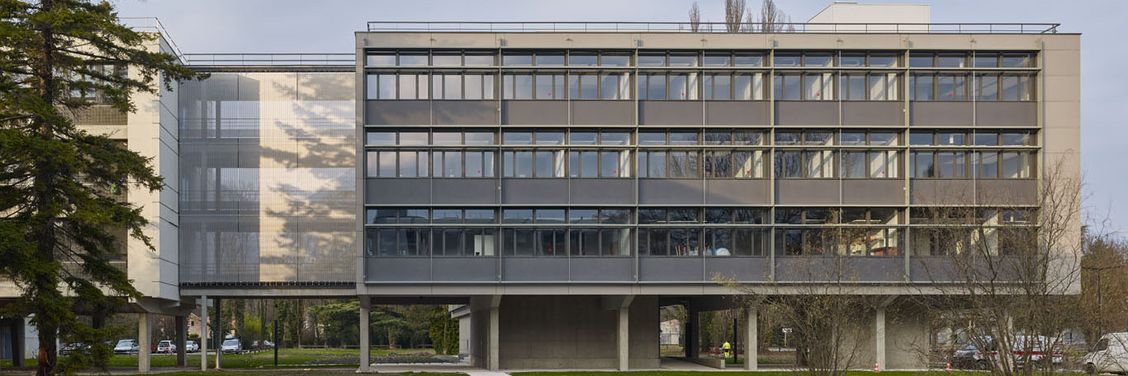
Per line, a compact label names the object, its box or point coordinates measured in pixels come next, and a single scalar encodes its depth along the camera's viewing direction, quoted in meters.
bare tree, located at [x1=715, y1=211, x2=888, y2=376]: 31.14
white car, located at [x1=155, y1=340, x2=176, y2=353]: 91.94
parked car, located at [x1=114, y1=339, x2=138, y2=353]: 86.69
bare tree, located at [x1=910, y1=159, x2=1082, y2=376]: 24.59
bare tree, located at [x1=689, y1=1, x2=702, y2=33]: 64.00
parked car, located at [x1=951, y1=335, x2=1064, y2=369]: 24.72
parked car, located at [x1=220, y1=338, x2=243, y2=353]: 86.62
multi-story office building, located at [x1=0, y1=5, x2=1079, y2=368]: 47.12
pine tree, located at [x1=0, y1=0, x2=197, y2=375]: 29.97
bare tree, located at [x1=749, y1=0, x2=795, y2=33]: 64.19
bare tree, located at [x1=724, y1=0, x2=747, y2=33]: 64.34
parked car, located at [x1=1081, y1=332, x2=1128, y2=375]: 27.17
